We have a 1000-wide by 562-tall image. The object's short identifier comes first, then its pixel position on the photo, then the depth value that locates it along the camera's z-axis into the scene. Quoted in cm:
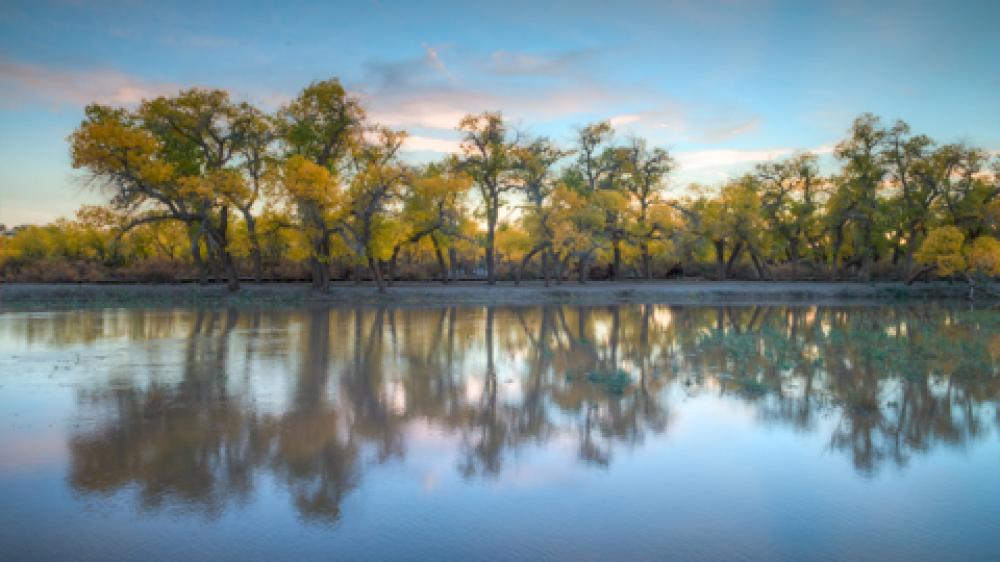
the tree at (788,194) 6125
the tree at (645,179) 5678
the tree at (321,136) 4222
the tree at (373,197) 4184
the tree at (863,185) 5628
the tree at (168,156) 3950
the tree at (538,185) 4888
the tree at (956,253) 4584
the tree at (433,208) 4321
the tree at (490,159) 4866
